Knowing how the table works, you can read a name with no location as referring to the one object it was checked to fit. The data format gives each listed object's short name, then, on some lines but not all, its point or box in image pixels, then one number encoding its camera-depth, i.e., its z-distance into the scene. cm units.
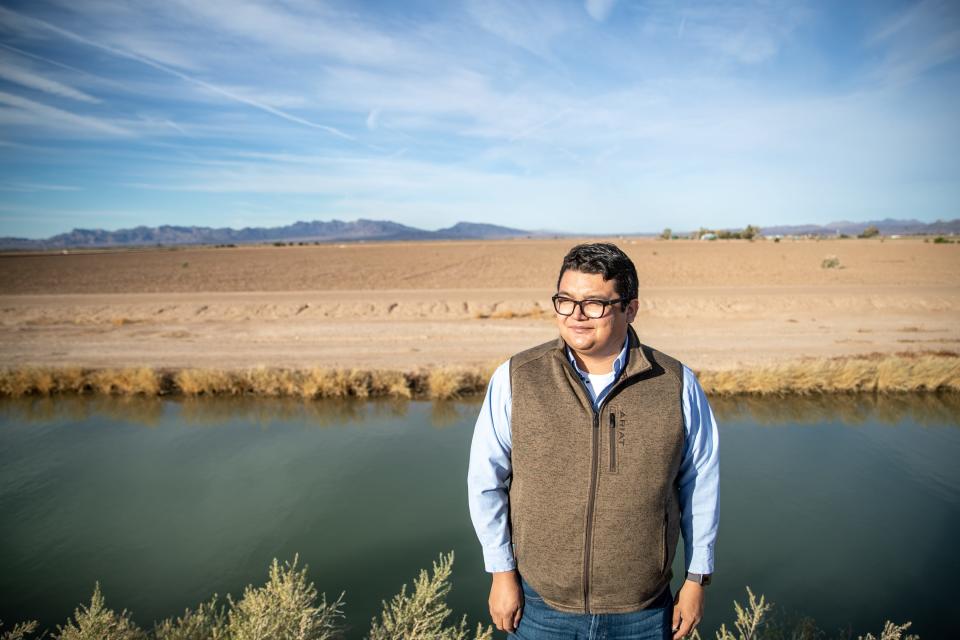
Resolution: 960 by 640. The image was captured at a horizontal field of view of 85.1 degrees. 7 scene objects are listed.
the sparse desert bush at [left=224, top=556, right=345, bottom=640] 304
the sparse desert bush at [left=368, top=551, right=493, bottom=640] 323
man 194
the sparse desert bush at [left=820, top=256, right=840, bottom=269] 3222
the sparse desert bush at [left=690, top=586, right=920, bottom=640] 373
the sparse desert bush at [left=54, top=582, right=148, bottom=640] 306
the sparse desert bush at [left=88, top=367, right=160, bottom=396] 1052
